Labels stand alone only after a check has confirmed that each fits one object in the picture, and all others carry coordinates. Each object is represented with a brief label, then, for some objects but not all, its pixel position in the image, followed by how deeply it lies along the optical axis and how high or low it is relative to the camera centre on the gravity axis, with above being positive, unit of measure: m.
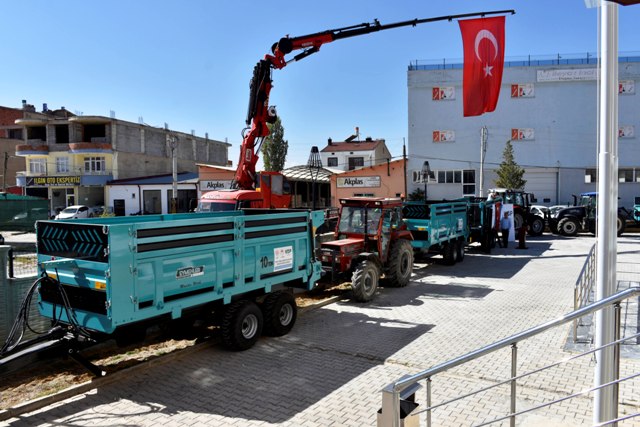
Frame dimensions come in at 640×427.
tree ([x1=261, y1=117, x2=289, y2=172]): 42.69 +4.39
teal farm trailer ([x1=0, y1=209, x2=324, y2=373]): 5.77 -1.03
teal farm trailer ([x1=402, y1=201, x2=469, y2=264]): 14.82 -1.03
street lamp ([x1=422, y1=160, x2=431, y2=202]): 31.17 +1.56
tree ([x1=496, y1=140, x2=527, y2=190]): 36.06 +1.55
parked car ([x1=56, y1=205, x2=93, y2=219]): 36.45 -0.81
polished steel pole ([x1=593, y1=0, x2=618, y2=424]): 3.92 +0.13
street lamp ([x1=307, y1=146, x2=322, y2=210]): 28.08 +2.50
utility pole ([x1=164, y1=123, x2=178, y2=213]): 22.73 +2.51
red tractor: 10.88 -1.22
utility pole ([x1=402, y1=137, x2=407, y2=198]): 32.18 +2.21
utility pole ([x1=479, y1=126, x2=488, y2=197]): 33.56 +3.70
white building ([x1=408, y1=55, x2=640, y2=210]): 39.47 +5.44
